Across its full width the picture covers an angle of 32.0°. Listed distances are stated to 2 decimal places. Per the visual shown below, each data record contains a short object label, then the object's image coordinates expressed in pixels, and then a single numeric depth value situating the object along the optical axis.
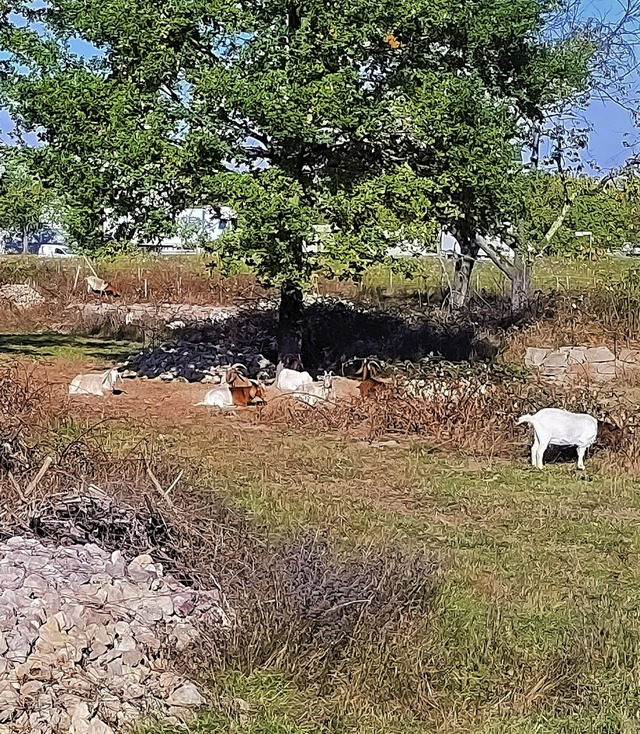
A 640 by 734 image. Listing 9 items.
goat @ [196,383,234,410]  13.86
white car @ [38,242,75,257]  62.93
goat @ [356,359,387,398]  13.62
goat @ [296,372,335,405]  13.72
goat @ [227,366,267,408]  13.81
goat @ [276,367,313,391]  14.60
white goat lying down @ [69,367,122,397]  14.41
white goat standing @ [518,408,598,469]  10.48
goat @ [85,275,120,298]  27.86
